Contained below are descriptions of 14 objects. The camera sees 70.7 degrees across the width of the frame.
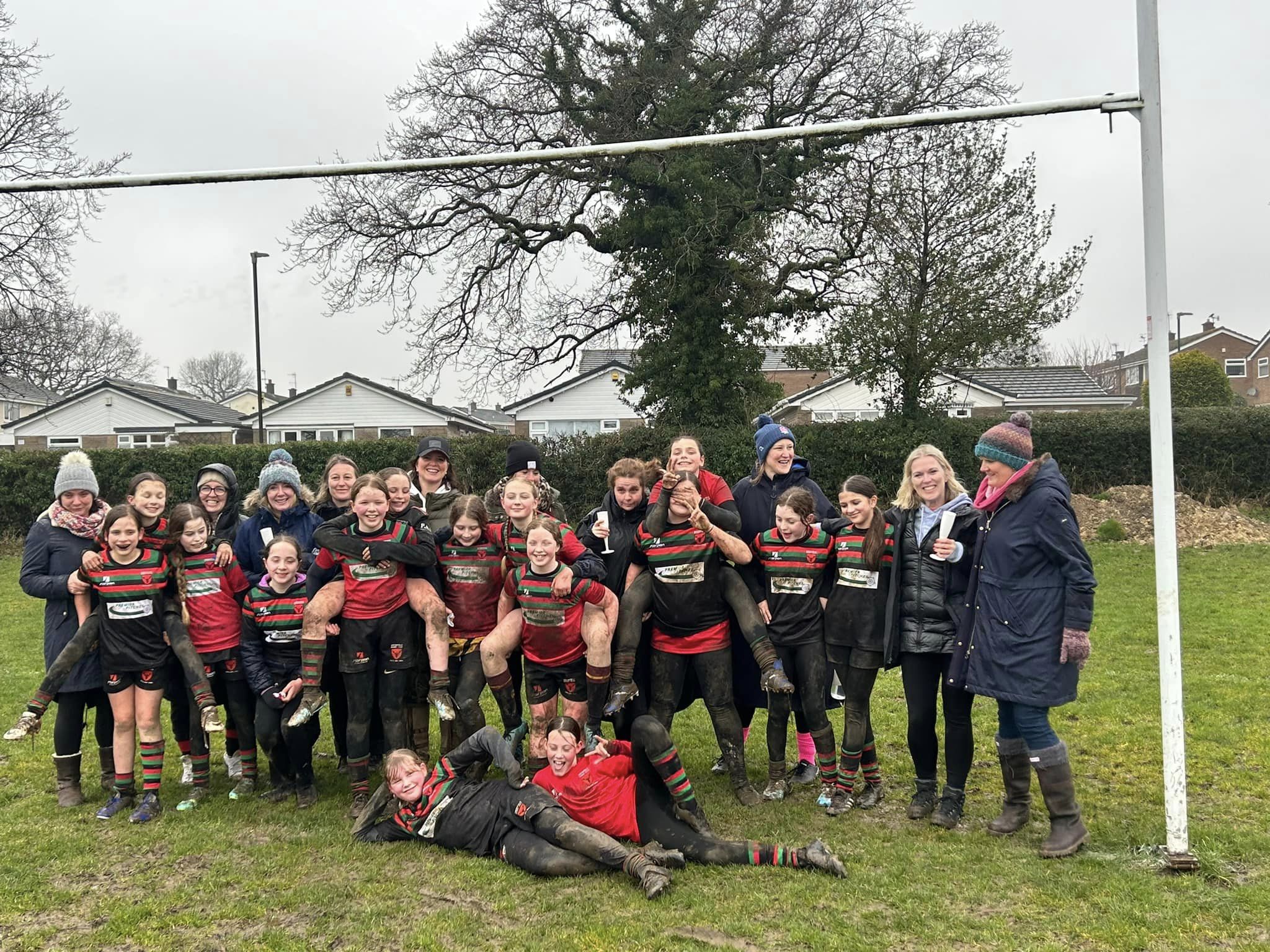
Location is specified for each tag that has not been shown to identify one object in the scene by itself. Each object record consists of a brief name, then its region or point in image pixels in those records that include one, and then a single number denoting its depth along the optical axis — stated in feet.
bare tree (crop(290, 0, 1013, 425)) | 62.03
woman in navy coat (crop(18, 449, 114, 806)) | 17.30
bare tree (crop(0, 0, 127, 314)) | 66.23
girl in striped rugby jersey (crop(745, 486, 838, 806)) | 16.66
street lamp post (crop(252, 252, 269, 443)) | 98.89
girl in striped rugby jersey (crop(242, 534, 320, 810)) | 17.22
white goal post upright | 13.76
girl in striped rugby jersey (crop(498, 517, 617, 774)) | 15.88
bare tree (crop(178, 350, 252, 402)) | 227.75
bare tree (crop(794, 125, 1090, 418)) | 55.16
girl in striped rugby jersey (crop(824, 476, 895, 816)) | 16.03
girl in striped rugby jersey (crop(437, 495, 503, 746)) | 17.25
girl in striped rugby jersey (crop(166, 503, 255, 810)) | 17.42
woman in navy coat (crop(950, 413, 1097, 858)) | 14.01
